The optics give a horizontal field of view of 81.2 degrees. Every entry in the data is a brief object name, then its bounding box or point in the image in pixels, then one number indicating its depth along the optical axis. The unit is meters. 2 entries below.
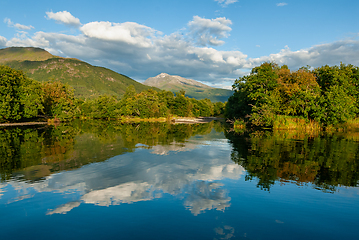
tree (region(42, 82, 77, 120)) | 84.62
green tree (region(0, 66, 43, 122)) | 63.18
